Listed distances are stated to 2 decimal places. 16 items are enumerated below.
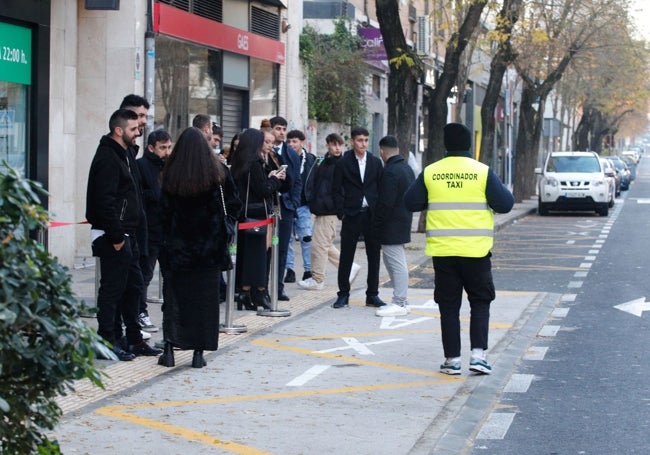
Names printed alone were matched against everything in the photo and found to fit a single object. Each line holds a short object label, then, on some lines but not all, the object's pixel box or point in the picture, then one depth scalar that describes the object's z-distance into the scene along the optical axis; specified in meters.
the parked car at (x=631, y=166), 76.26
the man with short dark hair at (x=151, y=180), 10.86
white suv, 33.81
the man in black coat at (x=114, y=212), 8.99
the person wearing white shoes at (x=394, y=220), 12.29
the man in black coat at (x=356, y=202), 12.91
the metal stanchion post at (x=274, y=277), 12.11
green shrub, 4.15
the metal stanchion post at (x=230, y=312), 10.79
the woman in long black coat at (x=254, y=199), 11.71
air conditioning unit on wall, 41.81
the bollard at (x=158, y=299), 13.00
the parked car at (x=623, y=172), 58.66
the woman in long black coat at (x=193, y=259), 8.98
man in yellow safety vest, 8.98
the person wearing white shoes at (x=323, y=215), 13.89
